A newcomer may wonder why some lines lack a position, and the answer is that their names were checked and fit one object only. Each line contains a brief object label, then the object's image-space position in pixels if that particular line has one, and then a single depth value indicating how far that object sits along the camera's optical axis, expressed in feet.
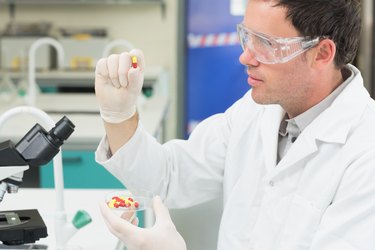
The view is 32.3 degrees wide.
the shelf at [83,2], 18.33
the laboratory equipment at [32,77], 10.98
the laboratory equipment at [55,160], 4.38
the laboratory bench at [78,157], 9.34
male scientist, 4.67
